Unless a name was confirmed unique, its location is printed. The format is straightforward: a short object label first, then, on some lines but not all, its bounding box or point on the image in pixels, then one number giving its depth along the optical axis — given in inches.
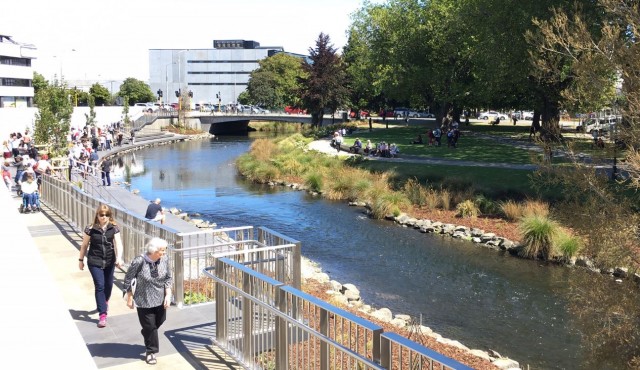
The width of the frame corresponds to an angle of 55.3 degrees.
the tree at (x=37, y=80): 3612.9
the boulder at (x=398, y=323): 503.5
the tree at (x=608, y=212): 371.2
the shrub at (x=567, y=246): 769.6
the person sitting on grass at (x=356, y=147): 1675.2
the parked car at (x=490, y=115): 3547.2
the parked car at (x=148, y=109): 3297.2
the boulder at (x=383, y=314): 517.0
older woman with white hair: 297.7
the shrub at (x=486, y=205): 989.2
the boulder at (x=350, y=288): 616.0
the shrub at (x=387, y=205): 1047.2
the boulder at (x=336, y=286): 602.1
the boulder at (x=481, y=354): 455.4
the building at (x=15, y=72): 2876.5
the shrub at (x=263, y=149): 1737.2
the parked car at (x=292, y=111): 3911.2
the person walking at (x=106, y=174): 1066.3
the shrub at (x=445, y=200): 1046.5
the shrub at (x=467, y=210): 994.1
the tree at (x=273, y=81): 4525.1
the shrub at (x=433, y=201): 1061.1
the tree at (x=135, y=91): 4873.8
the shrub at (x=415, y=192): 1092.3
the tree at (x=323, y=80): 2615.7
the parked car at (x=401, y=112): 3492.6
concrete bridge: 3302.2
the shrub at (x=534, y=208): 890.7
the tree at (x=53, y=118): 1280.8
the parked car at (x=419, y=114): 3641.7
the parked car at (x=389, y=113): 3485.5
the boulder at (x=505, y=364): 441.4
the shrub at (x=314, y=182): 1320.1
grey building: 6003.9
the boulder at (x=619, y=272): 650.0
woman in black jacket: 349.1
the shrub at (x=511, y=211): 938.7
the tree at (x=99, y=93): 3976.4
